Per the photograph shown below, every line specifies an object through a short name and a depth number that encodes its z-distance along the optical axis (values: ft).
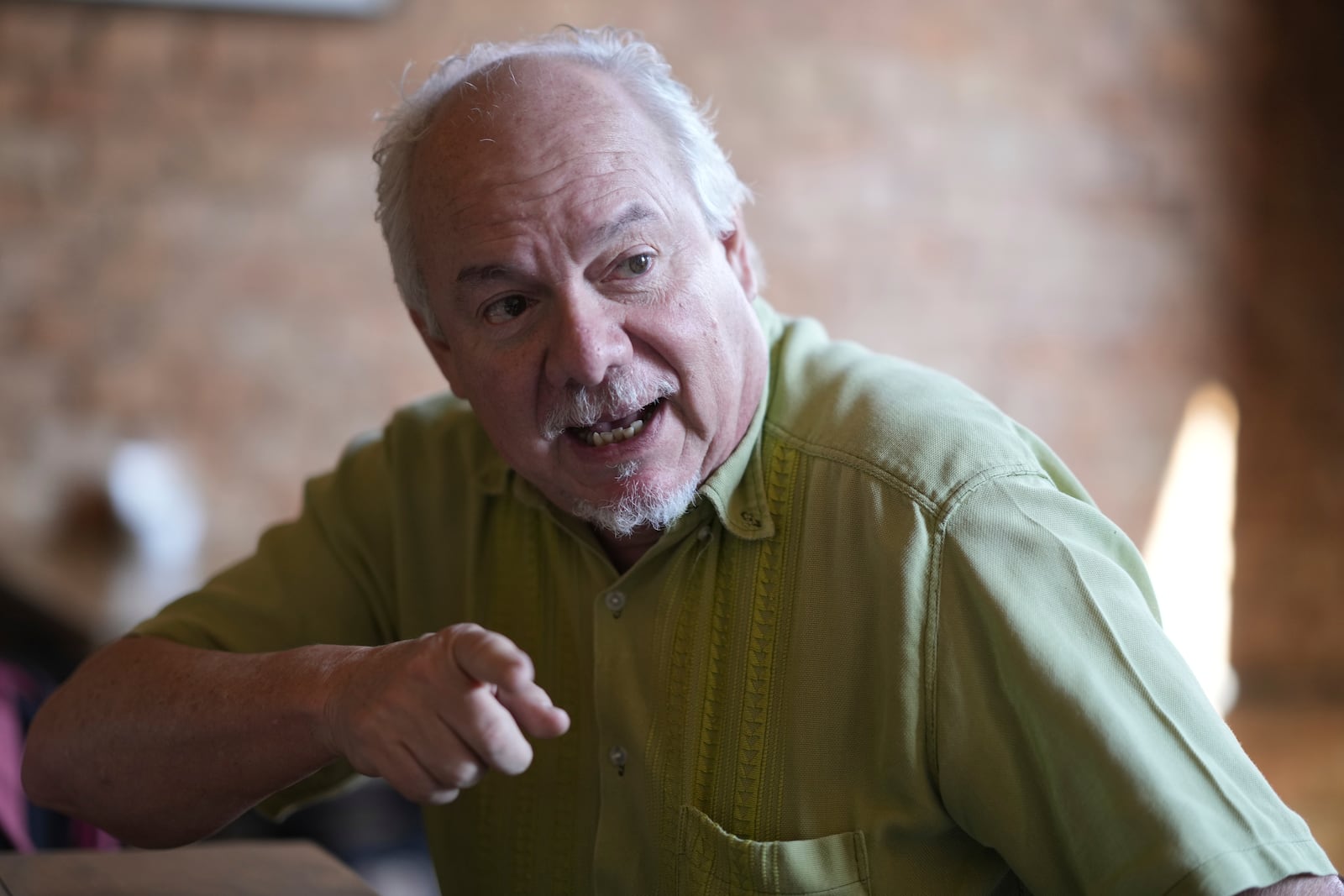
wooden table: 4.21
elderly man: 3.16
